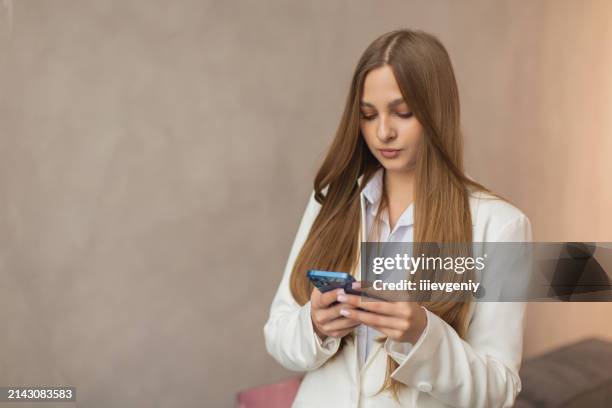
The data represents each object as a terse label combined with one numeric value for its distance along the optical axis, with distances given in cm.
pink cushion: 201
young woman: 147
